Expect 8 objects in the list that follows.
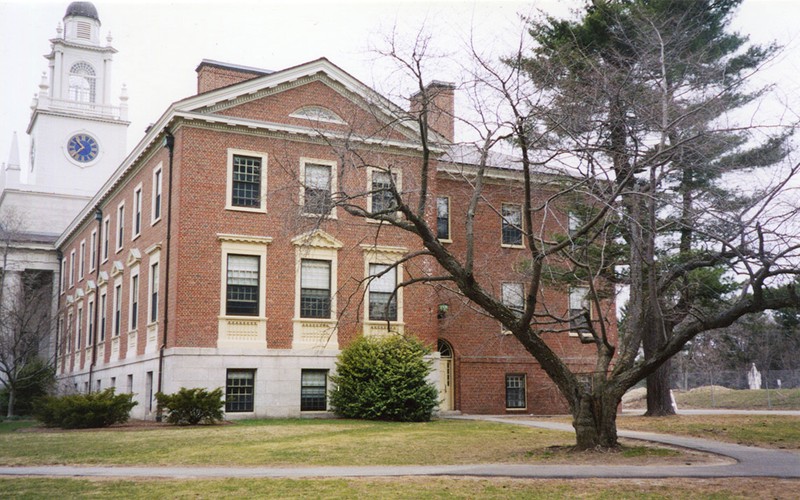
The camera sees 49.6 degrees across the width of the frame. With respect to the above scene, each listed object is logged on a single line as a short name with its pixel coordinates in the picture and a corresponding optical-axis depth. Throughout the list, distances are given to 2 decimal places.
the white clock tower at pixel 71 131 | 62.97
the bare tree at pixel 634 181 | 15.78
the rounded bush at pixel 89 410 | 25.36
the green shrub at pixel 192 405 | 24.91
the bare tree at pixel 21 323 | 38.72
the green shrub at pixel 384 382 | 26.95
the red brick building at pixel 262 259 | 27.73
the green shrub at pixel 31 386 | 40.44
